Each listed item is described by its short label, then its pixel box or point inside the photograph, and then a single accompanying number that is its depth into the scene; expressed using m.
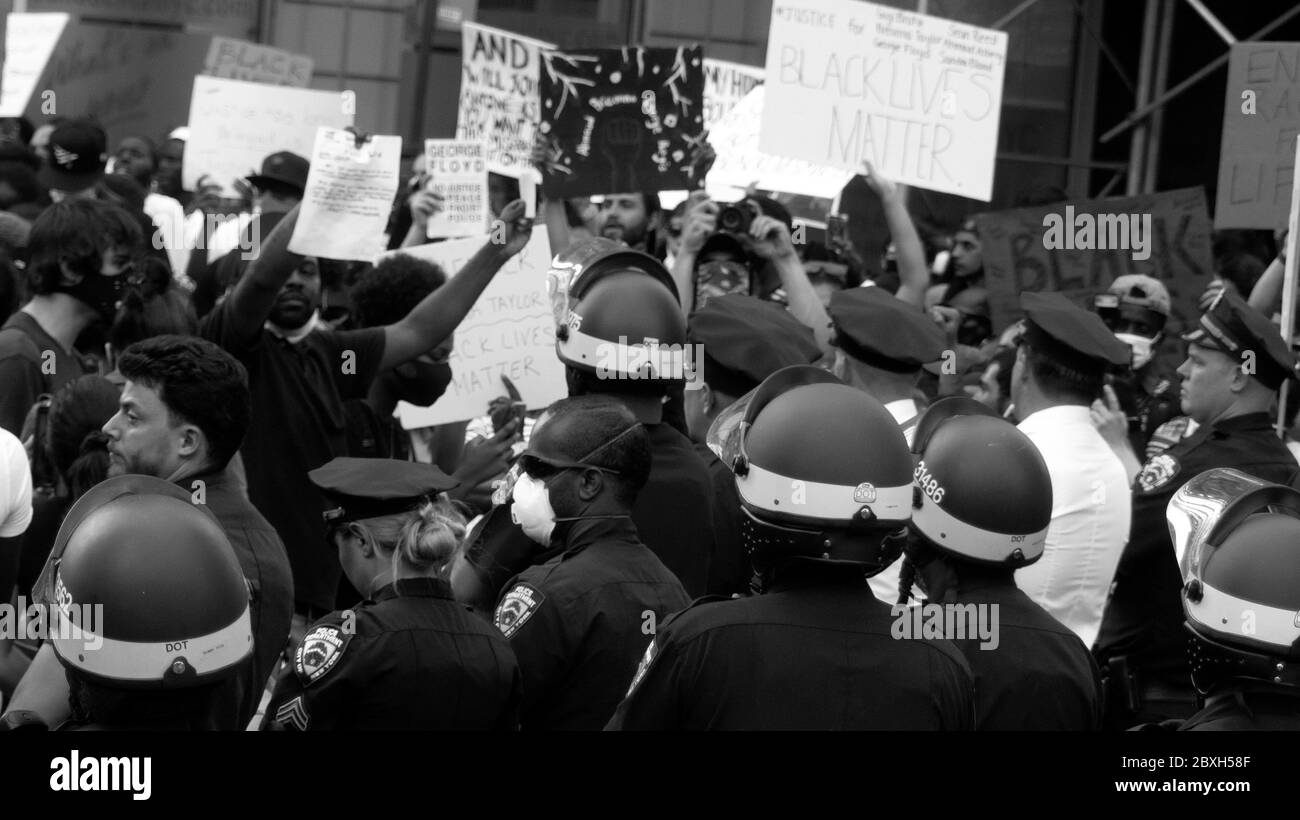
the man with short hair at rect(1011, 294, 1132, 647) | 4.29
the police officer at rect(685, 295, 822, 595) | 4.33
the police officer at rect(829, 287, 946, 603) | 4.44
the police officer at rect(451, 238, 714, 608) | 3.99
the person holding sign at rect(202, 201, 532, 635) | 4.82
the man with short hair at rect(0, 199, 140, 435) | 4.86
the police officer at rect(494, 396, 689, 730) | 3.35
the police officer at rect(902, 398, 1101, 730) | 3.12
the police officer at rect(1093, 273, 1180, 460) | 5.96
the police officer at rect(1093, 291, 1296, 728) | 4.69
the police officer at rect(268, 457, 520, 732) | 3.16
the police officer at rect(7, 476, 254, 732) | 2.42
